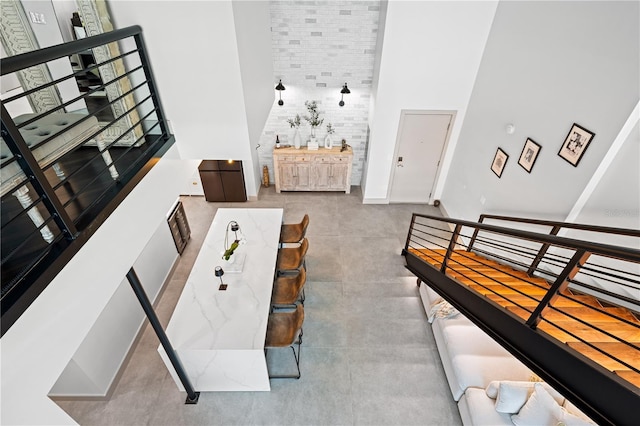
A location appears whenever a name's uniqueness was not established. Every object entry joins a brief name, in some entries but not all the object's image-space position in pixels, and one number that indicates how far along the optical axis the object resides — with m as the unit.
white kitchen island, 3.04
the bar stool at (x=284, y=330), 3.32
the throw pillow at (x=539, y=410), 2.75
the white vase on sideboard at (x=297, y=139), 6.37
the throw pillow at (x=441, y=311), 3.79
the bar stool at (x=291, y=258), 4.30
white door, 5.61
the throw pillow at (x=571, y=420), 2.64
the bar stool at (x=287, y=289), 3.79
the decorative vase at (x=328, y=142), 6.43
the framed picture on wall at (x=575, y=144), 3.05
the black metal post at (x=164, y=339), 2.51
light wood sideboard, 6.39
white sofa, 2.79
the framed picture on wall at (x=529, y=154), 3.74
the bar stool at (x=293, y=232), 4.72
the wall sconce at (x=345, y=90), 5.80
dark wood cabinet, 6.04
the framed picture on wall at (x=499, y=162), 4.30
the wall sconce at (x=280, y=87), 5.84
